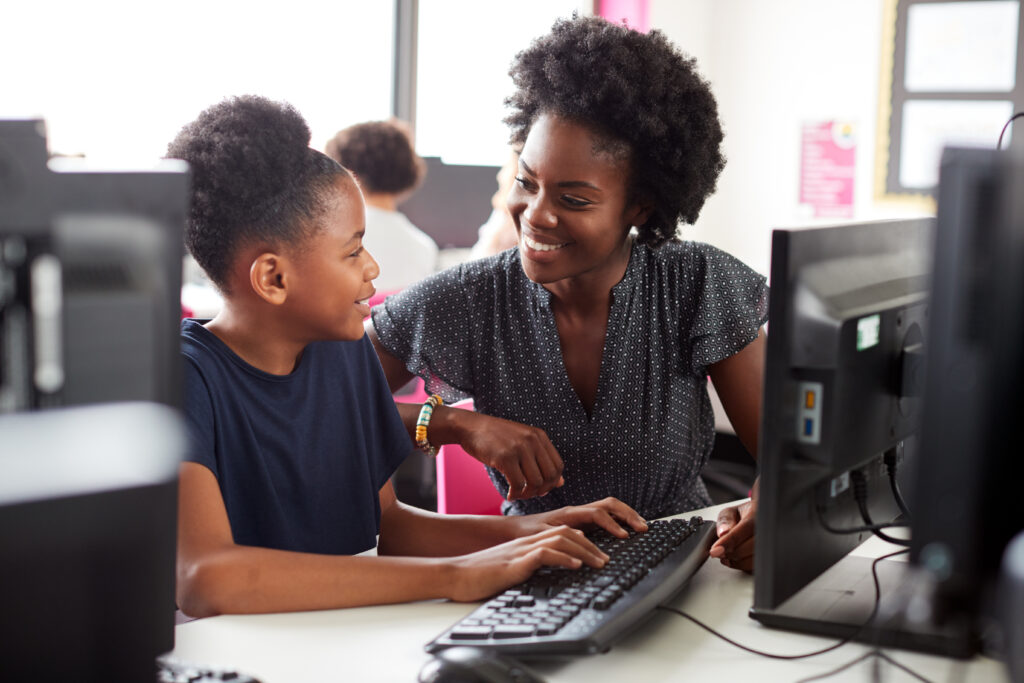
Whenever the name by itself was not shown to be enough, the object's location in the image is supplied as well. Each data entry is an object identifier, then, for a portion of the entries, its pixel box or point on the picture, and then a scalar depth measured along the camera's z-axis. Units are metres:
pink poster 4.11
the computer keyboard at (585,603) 0.81
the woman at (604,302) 1.41
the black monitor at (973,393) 0.57
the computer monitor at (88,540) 0.50
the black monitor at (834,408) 0.83
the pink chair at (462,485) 1.53
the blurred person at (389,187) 3.00
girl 1.12
